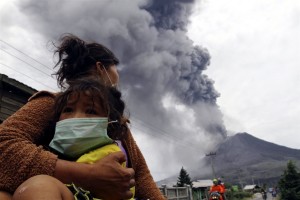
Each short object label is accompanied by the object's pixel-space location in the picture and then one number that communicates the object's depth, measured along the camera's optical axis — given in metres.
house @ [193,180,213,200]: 25.11
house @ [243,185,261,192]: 77.69
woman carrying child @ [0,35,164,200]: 0.88
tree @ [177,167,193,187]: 45.16
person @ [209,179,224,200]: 11.86
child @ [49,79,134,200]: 0.98
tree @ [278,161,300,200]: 25.42
